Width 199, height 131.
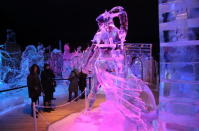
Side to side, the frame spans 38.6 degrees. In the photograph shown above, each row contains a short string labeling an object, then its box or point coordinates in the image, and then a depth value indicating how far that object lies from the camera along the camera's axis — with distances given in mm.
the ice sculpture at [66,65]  16469
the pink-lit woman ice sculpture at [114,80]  6055
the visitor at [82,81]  11531
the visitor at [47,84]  8458
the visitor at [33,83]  7938
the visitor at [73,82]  10512
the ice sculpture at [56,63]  17094
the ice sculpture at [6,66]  11547
